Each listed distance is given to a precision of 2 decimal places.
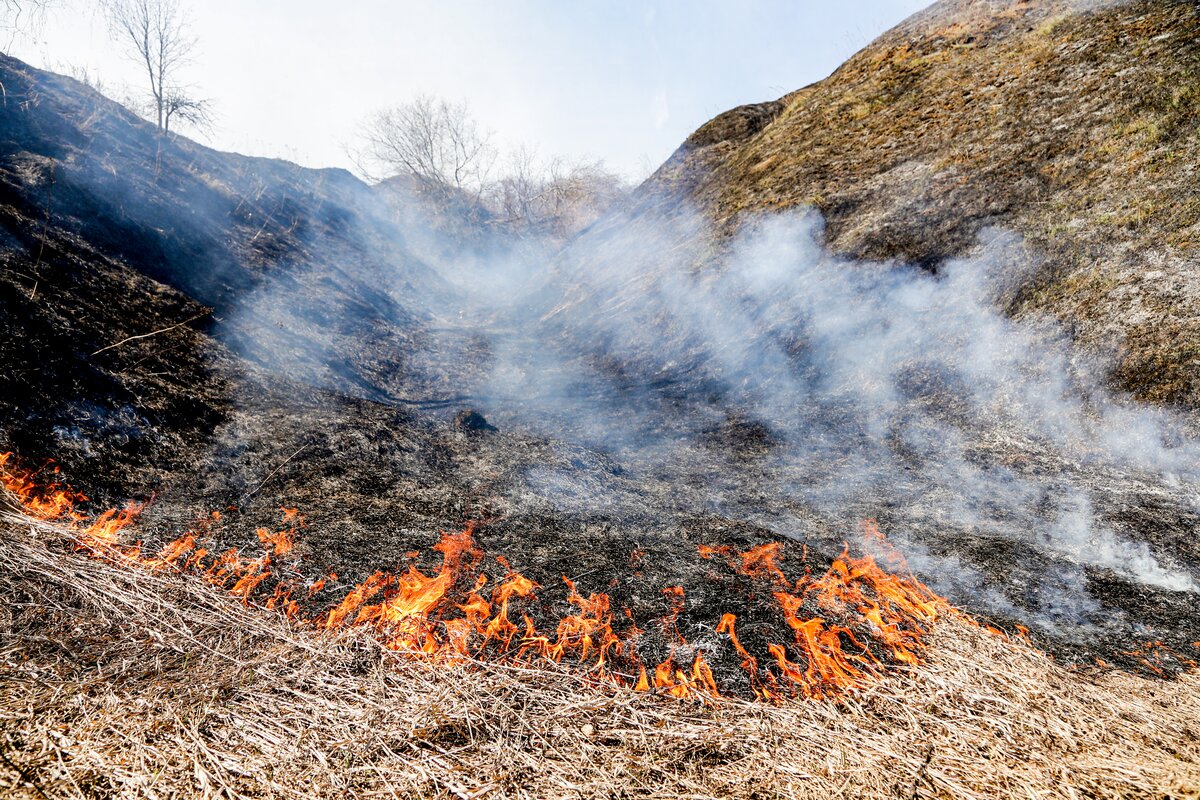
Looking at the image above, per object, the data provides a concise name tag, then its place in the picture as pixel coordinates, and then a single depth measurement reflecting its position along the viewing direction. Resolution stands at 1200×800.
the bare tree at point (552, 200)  24.22
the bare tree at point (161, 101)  13.18
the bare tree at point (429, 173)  24.17
